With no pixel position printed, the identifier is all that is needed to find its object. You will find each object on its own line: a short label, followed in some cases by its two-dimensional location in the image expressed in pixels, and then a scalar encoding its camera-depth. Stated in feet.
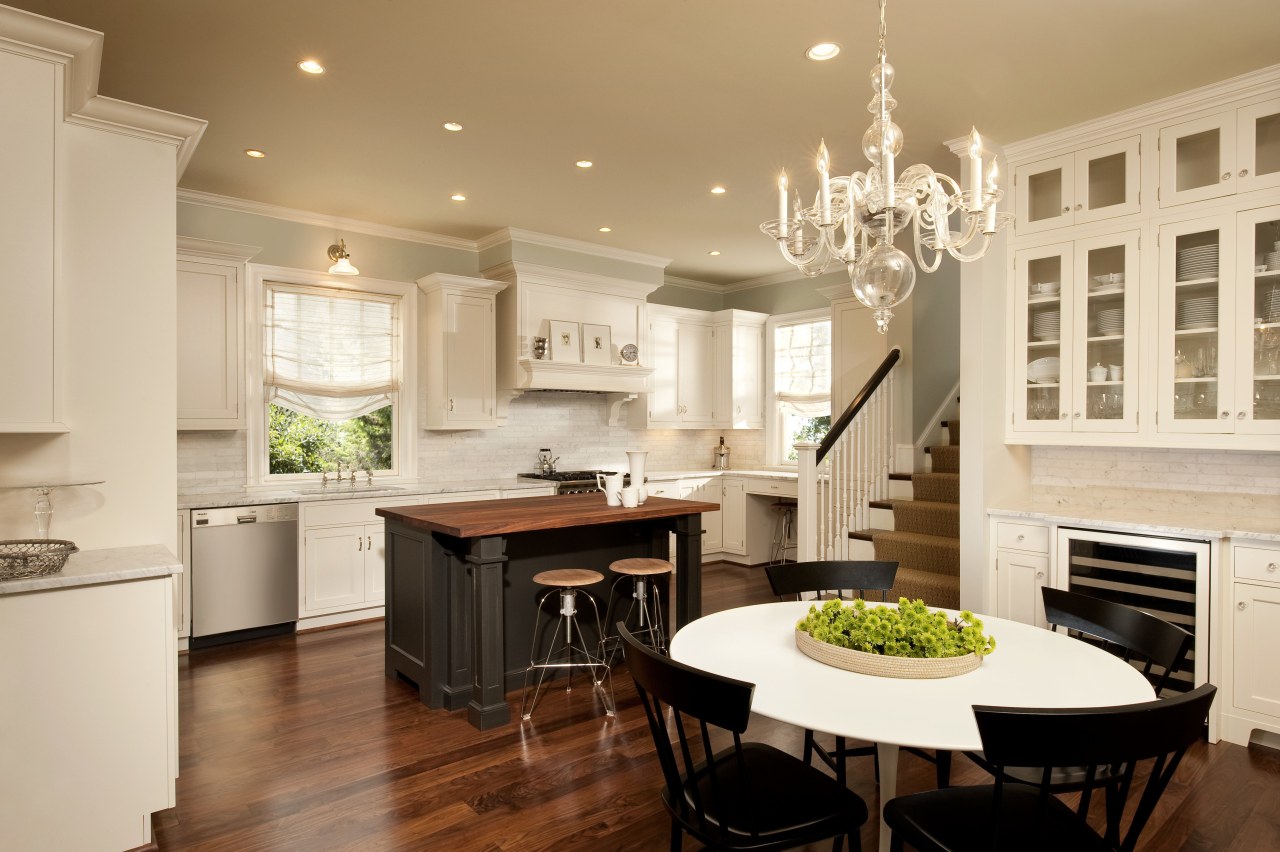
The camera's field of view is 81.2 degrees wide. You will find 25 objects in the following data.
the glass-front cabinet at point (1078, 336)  12.10
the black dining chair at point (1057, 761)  4.74
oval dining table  5.23
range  19.98
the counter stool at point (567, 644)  11.76
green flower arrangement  6.31
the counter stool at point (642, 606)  12.61
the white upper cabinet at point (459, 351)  19.12
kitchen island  11.37
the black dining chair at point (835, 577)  9.56
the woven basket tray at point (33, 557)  7.31
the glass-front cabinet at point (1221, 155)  10.84
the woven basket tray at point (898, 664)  6.11
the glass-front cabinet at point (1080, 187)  12.07
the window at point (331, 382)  17.78
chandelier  6.64
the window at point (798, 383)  24.47
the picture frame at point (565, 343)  20.24
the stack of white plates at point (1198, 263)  11.29
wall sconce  15.78
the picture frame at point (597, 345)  20.98
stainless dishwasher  15.19
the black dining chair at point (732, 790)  5.50
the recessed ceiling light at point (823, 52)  10.00
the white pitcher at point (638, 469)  13.58
